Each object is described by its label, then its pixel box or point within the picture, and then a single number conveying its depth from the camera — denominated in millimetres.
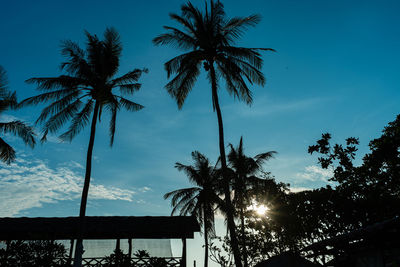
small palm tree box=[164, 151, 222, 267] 22734
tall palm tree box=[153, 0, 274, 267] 13953
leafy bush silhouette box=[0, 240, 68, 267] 13367
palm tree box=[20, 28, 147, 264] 14305
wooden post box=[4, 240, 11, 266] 13430
